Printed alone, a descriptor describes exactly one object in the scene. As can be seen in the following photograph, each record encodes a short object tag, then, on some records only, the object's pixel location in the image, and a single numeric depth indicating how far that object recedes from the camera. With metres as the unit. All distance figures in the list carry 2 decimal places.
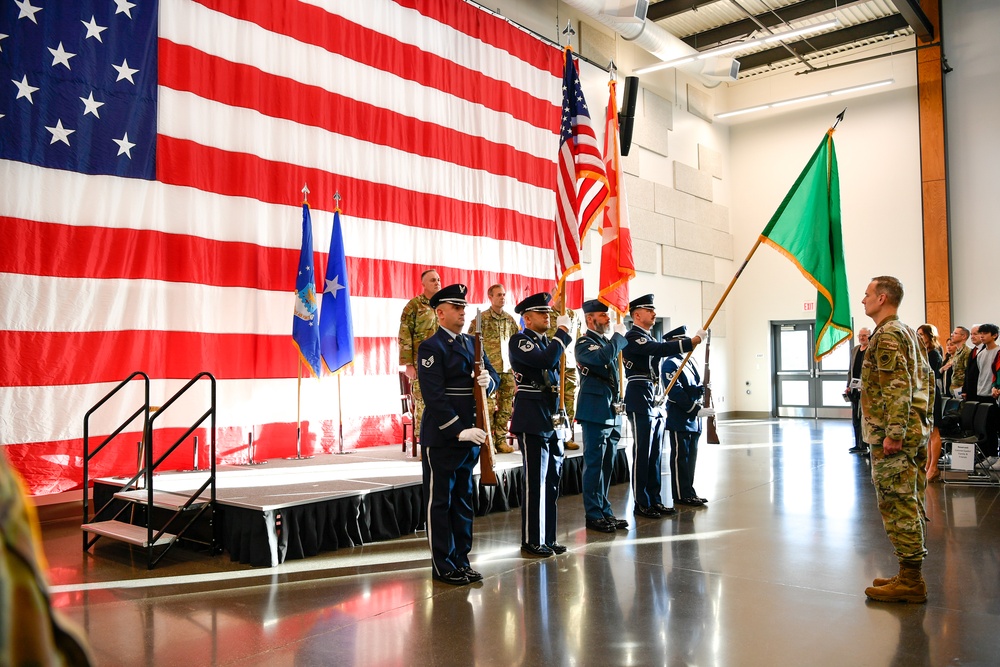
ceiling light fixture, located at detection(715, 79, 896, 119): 12.91
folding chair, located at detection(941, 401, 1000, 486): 7.35
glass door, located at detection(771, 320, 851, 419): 14.86
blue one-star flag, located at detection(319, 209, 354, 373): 6.99
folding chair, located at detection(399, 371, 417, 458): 6.95
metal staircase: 4.57
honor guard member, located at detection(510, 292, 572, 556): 4.71
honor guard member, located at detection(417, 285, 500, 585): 4.12
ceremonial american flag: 5.84
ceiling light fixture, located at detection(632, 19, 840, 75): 10.77
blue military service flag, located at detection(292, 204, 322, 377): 6.71
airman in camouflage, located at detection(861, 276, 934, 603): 3.64
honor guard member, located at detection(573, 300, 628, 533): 5.42
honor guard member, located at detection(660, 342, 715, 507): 6.22
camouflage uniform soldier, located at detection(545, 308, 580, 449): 7.88
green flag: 4.75
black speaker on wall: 12.15
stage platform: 4.69
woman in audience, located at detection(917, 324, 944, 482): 7.64
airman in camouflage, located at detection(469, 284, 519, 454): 7.36
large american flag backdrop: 5.65
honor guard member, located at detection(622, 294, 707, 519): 5.80
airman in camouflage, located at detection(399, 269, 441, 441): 6.75
